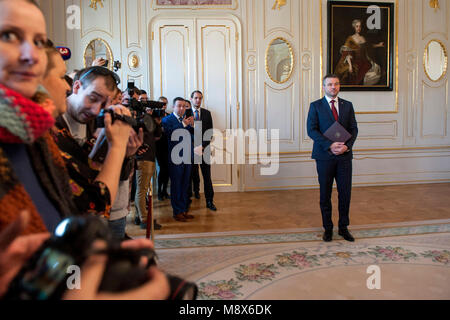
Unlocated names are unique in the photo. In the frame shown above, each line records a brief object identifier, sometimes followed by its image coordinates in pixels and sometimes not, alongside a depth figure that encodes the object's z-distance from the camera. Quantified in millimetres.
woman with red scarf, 605
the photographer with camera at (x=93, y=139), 1102
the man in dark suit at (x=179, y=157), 4961
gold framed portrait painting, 7035
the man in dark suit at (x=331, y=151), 4039
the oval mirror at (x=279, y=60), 6988
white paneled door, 6746
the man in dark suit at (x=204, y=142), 5617
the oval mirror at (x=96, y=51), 6648
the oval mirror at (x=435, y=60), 7406
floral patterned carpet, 2762
